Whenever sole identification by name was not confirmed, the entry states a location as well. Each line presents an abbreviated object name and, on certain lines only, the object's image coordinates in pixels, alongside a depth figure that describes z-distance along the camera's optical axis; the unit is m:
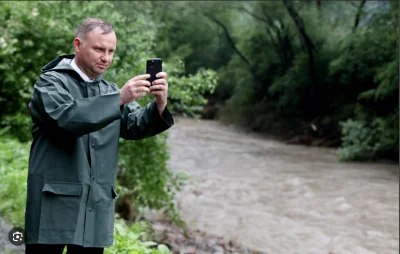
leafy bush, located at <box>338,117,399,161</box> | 18.00
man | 2.28
